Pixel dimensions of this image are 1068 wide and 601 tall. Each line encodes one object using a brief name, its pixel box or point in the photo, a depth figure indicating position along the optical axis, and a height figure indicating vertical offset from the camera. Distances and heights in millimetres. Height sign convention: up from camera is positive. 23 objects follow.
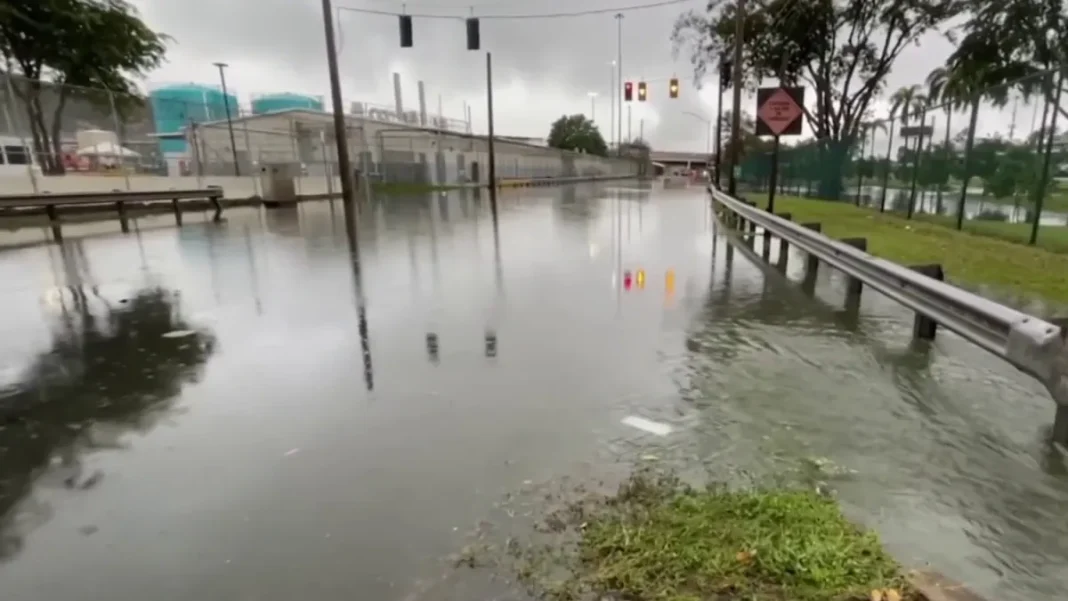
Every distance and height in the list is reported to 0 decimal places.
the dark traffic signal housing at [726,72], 28609 +3734
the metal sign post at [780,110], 13062 +865
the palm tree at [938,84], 29803 +3311
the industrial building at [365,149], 26734 +951
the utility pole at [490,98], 39469 +4016
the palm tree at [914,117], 15461 +780
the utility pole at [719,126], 34425 +1521
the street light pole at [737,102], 20497 +1739
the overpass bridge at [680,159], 149000 -795
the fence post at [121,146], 19891 +833
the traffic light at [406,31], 19438 +4082
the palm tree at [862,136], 18677 +434
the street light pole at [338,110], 23781 +2120
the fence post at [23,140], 16594 +944
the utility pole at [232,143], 26328 +1145
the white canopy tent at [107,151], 18938 +672
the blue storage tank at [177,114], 22672 +2180
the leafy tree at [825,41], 30219 +5724
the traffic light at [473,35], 19250 +3885
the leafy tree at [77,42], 24203 +5338
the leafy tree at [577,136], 113062 +4098
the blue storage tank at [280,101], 54375 +5823
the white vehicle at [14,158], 16266 +466
